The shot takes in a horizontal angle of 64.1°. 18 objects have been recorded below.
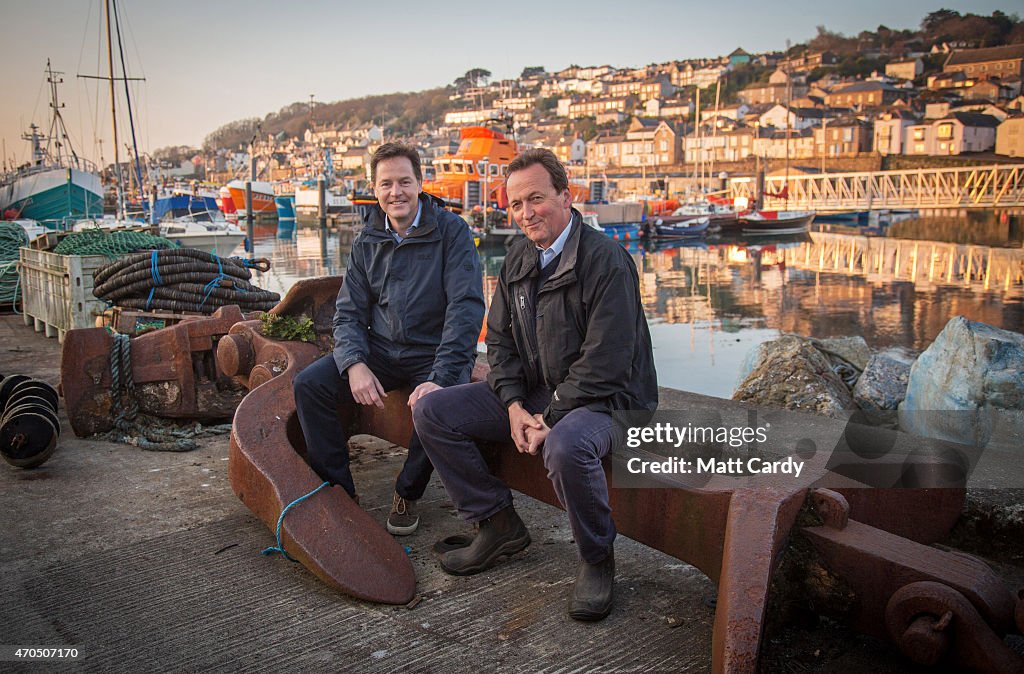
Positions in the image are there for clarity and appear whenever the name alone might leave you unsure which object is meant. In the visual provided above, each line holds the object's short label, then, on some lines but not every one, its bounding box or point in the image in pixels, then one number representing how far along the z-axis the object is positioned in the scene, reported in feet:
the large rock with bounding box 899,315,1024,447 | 12.71
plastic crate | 21.91
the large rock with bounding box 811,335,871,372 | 19.39
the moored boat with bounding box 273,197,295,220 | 203.92
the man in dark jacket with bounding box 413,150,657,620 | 8.07
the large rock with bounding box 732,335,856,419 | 16.61
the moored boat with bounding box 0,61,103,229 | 103.86
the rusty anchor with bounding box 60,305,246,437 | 13.87
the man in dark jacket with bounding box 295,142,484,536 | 10.44
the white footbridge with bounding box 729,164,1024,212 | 210.18
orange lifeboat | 129.59
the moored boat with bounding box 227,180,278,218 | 200.75
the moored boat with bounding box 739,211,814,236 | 144.46
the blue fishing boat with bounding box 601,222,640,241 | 131.23
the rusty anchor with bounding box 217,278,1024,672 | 6.23
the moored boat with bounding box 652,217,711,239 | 135.64
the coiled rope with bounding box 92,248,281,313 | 18.57
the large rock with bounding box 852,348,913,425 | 16.44
